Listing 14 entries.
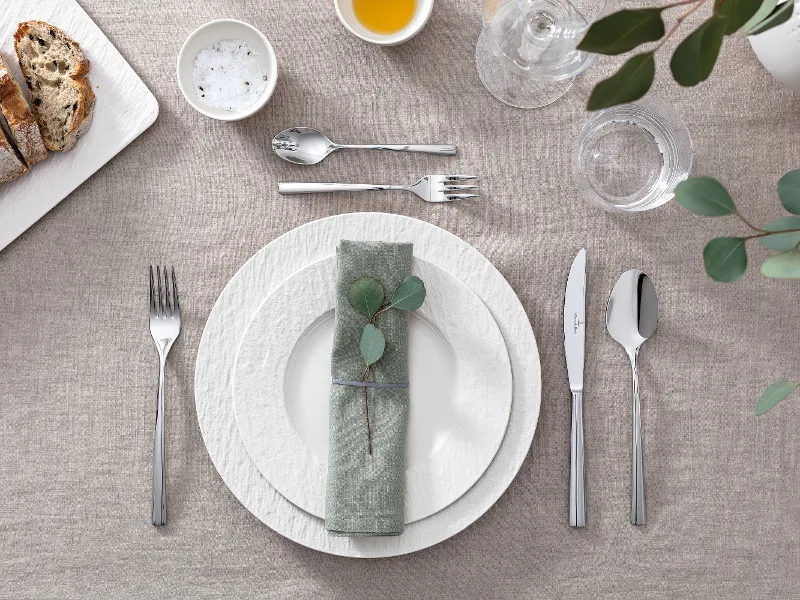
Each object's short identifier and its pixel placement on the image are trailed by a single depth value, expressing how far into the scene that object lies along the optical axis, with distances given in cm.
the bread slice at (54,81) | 86
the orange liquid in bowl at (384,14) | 87
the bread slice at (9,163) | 82
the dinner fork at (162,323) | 87
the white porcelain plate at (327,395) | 83
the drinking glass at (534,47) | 87
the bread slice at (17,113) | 83
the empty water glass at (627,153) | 89
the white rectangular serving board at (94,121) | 88
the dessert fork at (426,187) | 88
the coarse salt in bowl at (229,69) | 85
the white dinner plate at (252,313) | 84
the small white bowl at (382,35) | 85
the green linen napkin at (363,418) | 81
